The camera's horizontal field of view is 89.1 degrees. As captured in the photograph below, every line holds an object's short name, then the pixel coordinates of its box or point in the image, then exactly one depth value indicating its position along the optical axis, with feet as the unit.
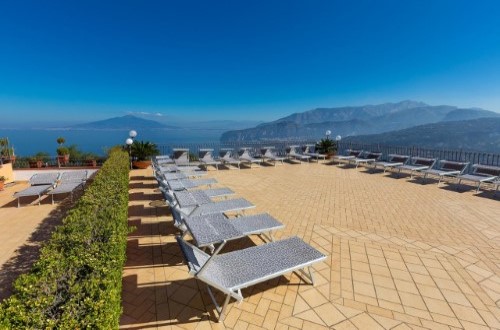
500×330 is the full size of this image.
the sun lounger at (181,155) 40.27
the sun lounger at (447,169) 30.37
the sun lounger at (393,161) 36.57
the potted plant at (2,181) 29.43
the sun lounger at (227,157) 42.29
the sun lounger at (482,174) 27.04
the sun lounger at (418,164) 32.91
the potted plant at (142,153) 40.50
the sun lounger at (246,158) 42.98
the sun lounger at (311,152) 48.58
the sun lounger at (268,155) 45.01
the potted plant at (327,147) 49.73
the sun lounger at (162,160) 36.04
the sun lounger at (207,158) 40.66
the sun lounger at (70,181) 24.38
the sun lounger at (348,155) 43.18
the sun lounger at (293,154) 48.14
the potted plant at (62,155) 38.24
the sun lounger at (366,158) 40.45
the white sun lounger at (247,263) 9.12
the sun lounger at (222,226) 10.25
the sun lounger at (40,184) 23.48
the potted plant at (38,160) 36.78
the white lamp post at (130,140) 38.53
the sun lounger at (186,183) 21.76
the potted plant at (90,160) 39.58
